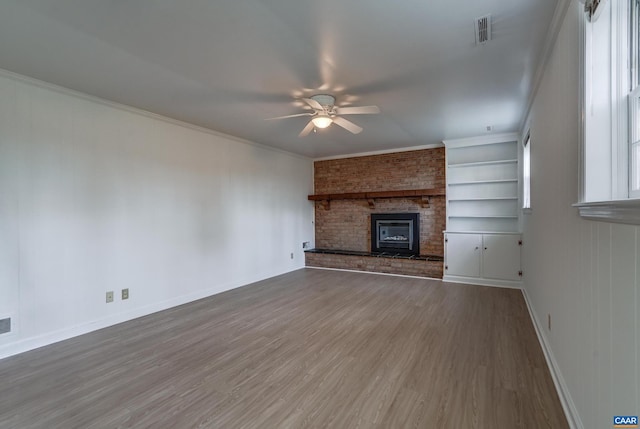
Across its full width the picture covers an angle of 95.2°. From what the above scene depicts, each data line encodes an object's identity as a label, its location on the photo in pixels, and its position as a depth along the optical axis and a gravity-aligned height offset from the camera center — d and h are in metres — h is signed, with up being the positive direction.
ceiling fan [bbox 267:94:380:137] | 3.07 +1.10
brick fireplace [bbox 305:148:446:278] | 5.67 +0.06
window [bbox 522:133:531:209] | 4.24 +0.47
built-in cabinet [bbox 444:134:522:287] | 4.77 -0.06
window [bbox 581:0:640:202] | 1.25 +0.49
